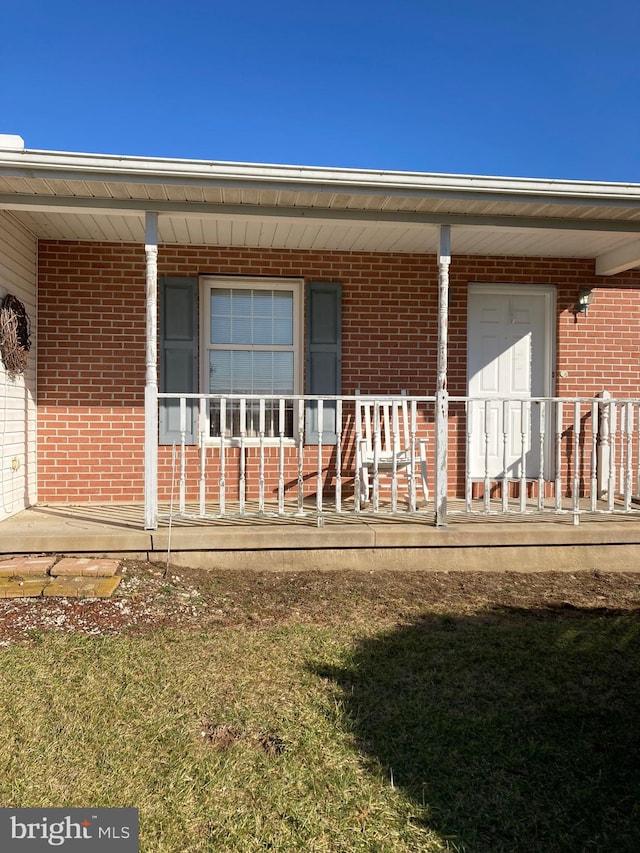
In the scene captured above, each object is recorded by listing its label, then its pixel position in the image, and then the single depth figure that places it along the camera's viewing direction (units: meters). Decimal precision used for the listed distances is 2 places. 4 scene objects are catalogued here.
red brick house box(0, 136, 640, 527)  5.17
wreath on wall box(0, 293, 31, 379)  5.16
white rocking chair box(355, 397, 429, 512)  5.27
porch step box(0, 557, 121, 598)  4.14
